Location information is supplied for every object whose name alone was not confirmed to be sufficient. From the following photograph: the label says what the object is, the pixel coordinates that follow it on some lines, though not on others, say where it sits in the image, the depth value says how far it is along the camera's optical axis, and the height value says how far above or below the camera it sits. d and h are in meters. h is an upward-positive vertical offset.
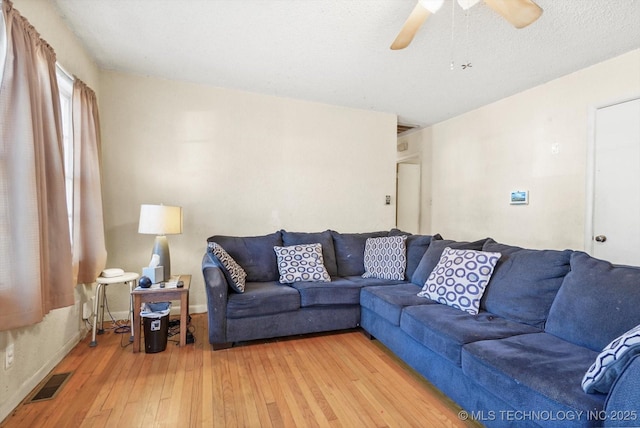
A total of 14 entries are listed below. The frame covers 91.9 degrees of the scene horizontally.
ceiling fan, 1.63 +1.08
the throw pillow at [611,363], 1.07 -0.55
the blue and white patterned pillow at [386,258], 3.14 -0.54
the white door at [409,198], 5.23 +0.14
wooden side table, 2.43 -0.75
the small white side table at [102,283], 2.54 -0.70
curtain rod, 2.29 +1.03
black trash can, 2.44 -0.99
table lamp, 2.73 -0.17
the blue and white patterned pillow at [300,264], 3.01 -0.58
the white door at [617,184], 2.67 +0.21
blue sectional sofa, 1.24 -0.71
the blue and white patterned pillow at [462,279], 2.16 -0.53
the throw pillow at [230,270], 2.62 -0.55
